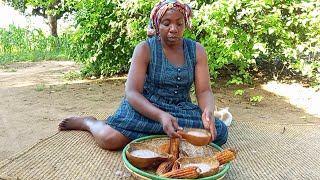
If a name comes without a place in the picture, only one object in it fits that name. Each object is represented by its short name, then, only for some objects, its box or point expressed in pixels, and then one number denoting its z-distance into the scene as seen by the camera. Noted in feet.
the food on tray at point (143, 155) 5.57
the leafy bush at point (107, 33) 14.74
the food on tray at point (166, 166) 5.42
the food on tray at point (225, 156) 5.61
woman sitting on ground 6.79
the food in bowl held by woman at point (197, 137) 5.90
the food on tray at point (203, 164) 5.18
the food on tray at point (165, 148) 6.11
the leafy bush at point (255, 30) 12.27
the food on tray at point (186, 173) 5.03
